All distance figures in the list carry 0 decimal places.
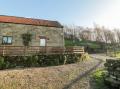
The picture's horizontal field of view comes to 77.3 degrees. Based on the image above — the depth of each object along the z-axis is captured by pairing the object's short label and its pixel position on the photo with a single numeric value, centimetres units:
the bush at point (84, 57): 987
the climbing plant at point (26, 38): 1100
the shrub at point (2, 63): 791
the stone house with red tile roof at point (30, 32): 1056
